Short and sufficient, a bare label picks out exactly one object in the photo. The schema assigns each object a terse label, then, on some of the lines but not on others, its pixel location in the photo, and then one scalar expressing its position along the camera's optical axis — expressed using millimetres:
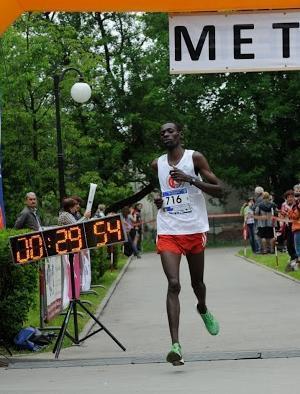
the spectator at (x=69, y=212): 14682
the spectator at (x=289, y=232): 20352
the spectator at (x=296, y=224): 18400
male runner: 8633
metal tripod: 9570
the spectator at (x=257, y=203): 27859
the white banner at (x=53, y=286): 12055
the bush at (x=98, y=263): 19469
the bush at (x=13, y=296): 10023
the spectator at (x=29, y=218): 14891
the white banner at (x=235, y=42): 9070
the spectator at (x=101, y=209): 26883
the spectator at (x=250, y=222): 29894
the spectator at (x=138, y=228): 35406
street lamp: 21719
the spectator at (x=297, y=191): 18731
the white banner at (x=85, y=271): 16562
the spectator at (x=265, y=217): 26803
